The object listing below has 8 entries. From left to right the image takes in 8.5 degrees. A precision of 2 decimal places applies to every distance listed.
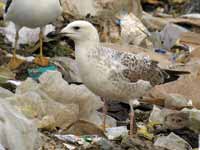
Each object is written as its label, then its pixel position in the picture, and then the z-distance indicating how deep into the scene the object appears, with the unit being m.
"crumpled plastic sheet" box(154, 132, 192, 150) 9.77
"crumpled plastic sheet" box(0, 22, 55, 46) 14.85
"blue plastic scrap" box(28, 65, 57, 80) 12.62
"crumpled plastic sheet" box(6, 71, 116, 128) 10.02
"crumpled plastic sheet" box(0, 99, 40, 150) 8.39
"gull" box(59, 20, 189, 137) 9.62
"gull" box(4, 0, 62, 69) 13.10
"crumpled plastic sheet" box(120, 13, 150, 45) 15.62
